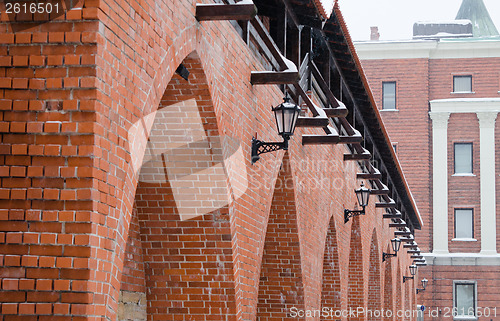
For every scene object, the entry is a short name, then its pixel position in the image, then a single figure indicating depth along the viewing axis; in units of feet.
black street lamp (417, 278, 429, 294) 118.52
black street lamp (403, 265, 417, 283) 106.52
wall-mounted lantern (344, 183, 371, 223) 51.47
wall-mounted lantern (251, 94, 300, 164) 28.30
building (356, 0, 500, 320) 122.31
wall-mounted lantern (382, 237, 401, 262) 78.48
